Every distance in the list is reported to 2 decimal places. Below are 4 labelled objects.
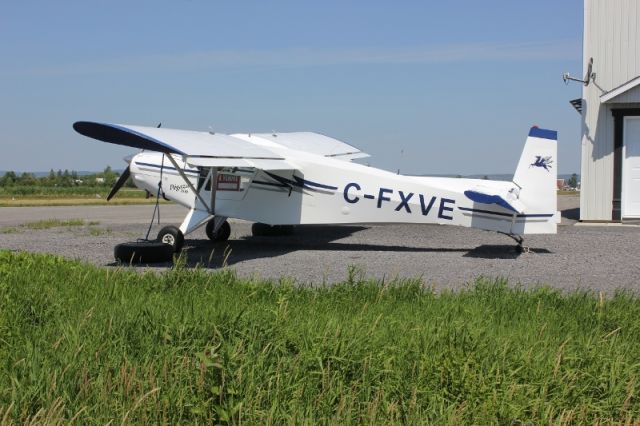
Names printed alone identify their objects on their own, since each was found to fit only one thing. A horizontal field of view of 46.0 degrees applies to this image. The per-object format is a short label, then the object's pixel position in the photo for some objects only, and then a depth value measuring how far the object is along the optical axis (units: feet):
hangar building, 67.51
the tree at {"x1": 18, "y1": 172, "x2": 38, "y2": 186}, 219.61
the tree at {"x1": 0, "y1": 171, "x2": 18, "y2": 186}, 214.90
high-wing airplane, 44.42
